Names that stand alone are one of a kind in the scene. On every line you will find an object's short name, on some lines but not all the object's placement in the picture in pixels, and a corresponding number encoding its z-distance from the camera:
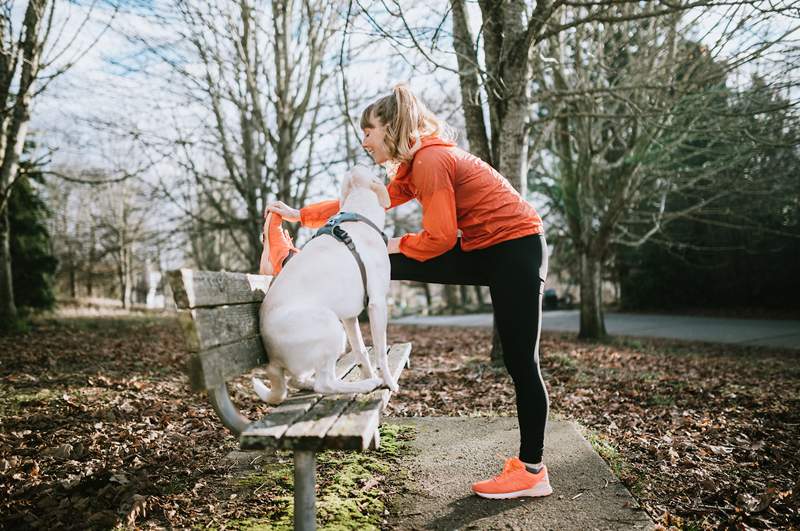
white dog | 2.20
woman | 2.48
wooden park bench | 1.73
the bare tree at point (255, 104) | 9.07
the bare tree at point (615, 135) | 7.14
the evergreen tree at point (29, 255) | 15.07
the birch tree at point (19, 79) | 7.21
